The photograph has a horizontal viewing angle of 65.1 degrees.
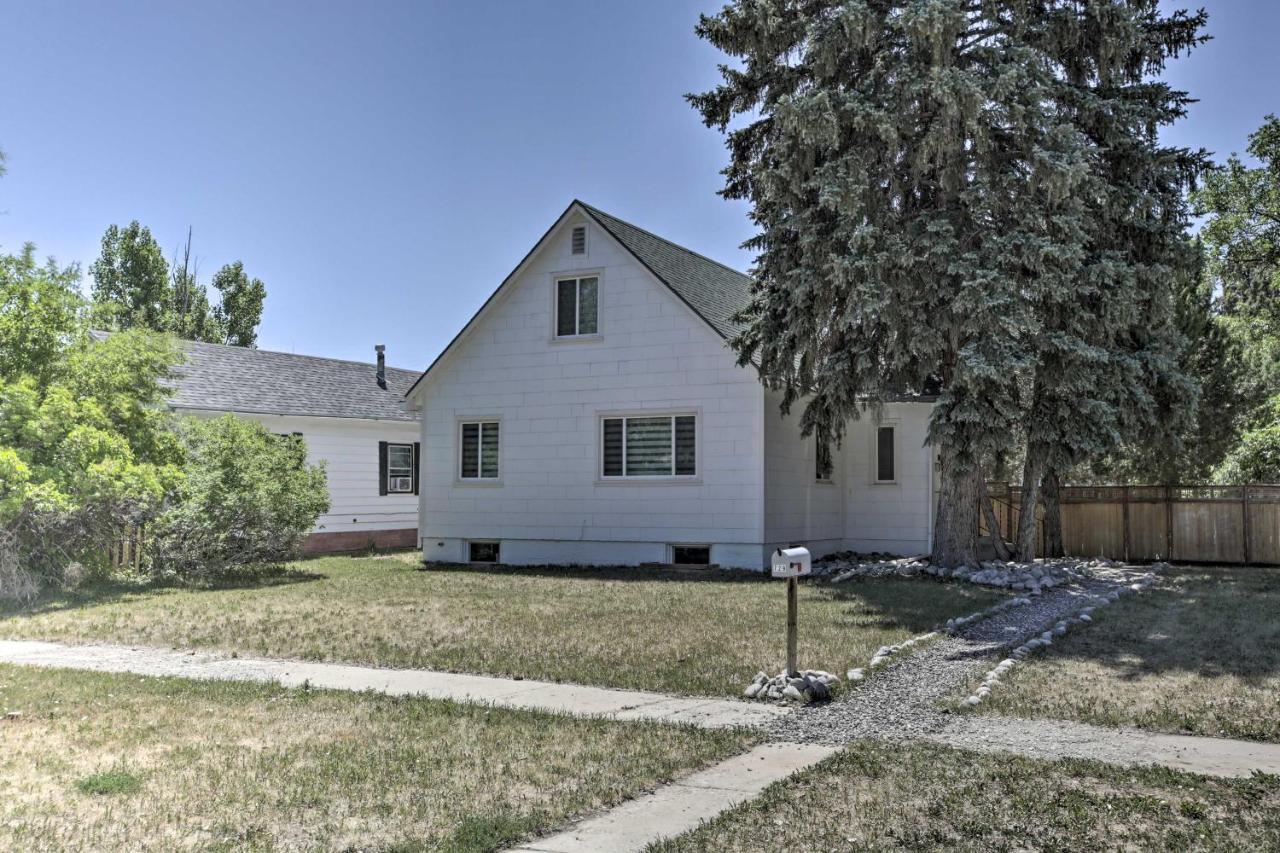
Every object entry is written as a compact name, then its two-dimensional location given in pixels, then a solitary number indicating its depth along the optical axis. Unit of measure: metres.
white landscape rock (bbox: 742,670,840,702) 8.03
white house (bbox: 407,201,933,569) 19.41
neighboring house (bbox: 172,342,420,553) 24.20
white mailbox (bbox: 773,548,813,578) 8.21
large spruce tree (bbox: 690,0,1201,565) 15.33
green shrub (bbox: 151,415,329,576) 17.69
